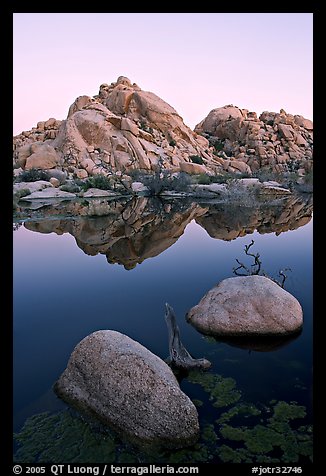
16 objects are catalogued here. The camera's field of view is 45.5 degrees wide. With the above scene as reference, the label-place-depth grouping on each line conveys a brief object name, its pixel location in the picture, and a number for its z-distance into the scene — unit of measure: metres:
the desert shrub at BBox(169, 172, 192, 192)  37.34
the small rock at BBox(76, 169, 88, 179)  45.94
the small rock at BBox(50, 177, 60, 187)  37.14
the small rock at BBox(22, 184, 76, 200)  31.28
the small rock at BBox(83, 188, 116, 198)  34.16
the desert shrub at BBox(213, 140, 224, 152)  70.38
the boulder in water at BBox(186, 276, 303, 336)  7.93
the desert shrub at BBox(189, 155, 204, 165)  58.63
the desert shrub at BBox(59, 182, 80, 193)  35.11
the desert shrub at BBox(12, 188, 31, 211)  28.02
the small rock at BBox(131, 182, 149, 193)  37.38
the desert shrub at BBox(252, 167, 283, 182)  44.40
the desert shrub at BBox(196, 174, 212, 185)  41.69
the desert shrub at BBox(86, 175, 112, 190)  36.22
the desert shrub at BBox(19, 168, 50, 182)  38.38
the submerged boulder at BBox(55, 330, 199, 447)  4.85
